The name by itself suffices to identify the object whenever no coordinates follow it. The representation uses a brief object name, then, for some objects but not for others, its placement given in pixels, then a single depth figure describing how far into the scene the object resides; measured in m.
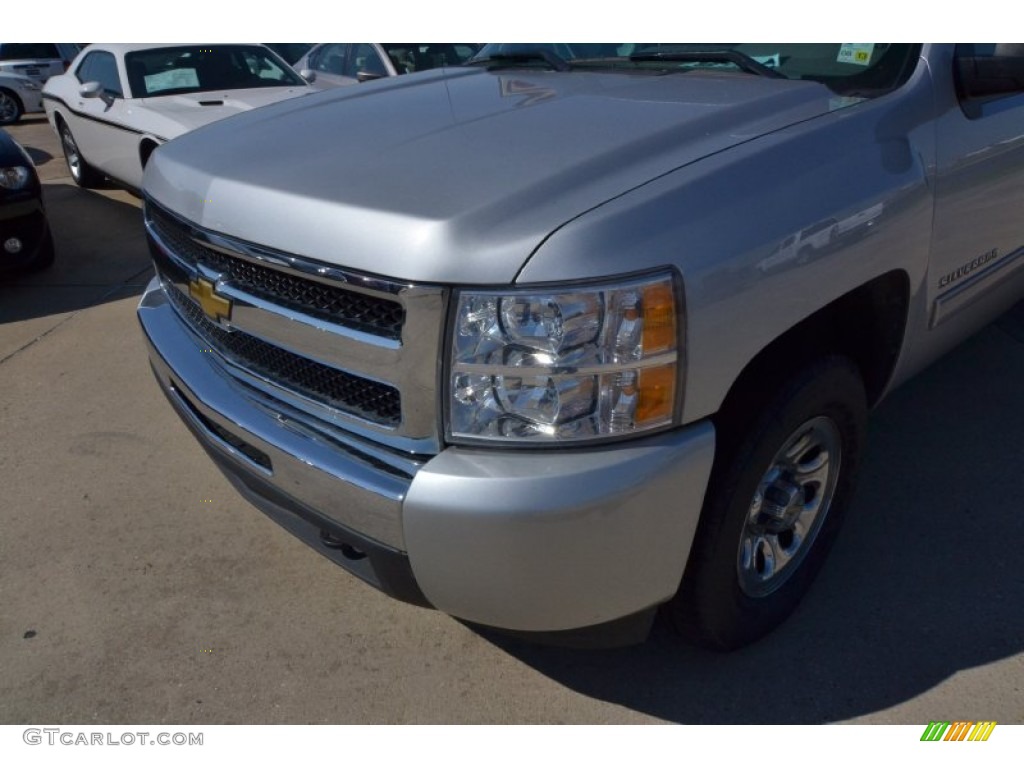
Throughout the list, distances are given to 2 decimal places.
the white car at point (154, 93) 6.61
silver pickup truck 1.74
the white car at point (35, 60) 15.73
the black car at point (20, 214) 5.59
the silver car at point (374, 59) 8.01
